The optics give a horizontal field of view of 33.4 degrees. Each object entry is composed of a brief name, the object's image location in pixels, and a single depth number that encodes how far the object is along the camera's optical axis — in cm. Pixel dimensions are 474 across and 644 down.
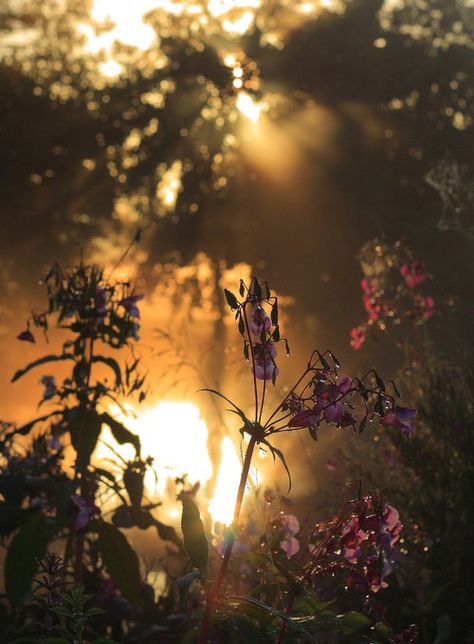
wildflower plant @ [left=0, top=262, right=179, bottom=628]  287
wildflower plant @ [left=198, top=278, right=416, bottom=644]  161
